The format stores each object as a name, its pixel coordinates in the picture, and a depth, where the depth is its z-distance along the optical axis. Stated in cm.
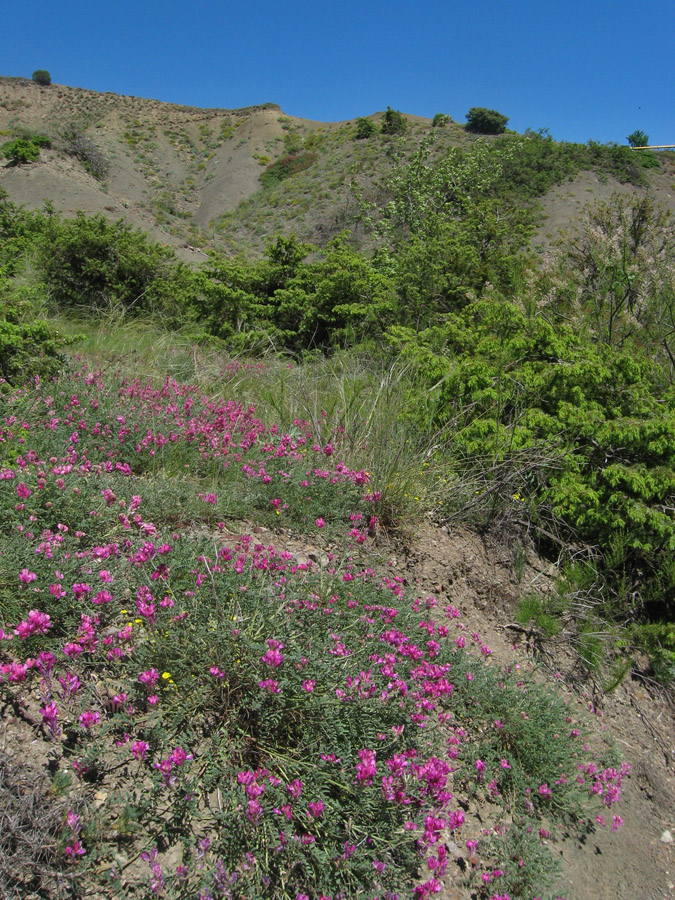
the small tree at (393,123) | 4784
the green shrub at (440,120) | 4978
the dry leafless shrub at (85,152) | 3547
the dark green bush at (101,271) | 888
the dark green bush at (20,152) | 2992
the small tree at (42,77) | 5850
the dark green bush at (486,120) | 4978
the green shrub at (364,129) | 4841
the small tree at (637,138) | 4906
